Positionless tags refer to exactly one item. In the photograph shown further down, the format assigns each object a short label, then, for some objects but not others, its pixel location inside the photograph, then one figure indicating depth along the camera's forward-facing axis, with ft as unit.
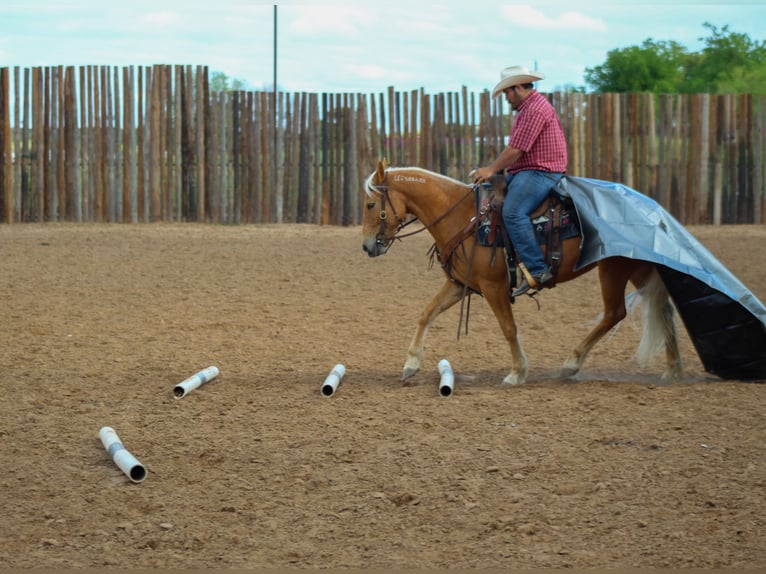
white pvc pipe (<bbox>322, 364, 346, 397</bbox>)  45.85
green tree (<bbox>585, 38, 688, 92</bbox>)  226.17
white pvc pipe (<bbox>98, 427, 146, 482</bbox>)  33.99
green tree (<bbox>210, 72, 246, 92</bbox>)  325.83
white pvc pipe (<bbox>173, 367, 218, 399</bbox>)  45.75
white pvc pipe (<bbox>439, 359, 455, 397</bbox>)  45.37
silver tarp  46.75
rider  47.06
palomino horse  49.03
